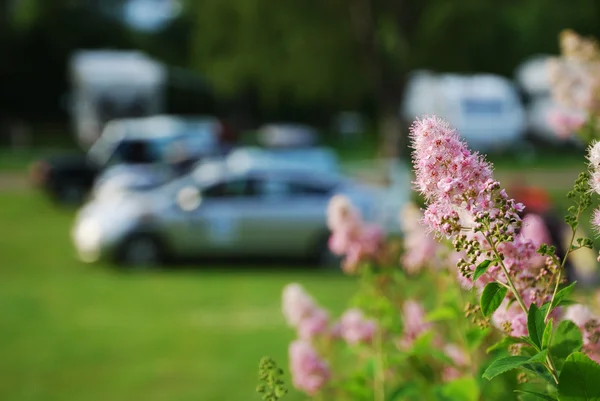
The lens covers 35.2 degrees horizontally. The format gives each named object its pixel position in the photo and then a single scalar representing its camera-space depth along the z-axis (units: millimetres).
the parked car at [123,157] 21422
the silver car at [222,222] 13852
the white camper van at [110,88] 38438
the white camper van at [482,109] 38750
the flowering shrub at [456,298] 1850
